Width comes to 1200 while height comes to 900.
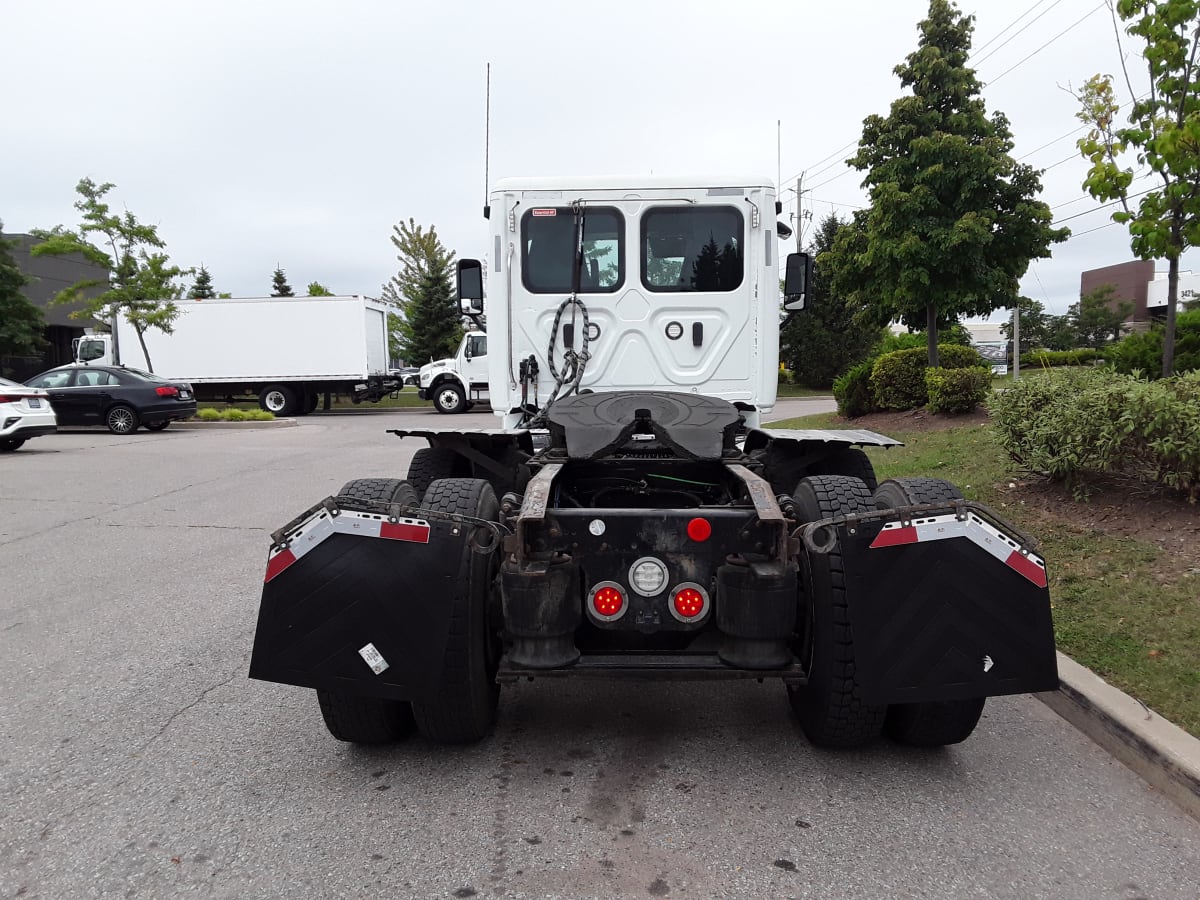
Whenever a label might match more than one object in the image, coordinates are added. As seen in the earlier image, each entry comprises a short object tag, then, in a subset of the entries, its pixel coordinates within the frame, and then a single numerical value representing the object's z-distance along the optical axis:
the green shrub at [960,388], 12.36
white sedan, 14.23
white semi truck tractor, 2.95
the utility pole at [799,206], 36.59
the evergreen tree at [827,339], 34.53
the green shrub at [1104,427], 5.45
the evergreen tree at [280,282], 61.88
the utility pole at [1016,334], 13.54
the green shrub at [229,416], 22.14
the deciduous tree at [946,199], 15.51
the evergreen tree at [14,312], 29.28
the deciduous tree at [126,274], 24.36
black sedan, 19.00
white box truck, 26.69
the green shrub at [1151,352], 10.32
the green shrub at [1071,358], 27.77
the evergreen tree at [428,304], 46.53
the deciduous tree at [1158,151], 7.92
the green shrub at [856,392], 15.47
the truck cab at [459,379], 25.92
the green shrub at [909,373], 14.13
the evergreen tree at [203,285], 58.94
